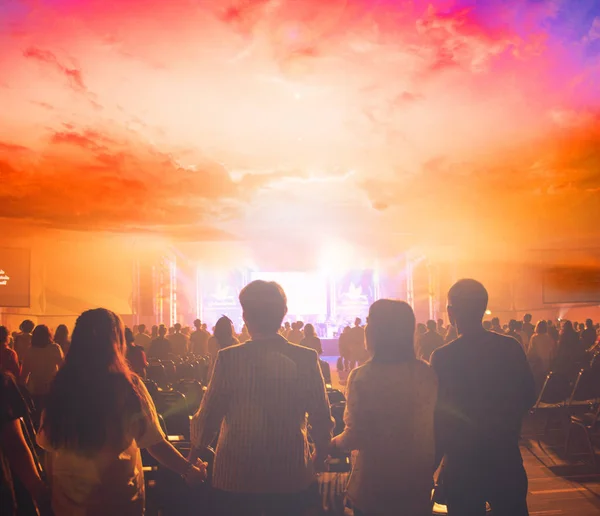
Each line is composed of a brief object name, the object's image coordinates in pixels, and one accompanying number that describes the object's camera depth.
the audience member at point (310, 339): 10.31
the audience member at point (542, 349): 9.48
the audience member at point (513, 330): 9.71
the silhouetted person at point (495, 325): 11.32
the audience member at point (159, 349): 10.52
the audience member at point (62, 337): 7.57
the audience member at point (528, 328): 11.93
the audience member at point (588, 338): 10.52
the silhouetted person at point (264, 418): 2.26
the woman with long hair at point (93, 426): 2.24
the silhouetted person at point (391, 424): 2.35
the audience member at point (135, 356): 6.63
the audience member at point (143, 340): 11.62
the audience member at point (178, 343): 12.30
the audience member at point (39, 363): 6.41
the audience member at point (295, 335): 12.23
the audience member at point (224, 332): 6.20
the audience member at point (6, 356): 5.96
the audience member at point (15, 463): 2.29
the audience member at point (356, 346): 12.56
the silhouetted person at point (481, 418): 2.65
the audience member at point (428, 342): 9.40
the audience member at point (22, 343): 8.34
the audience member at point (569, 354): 9.39
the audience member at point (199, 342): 11.34
